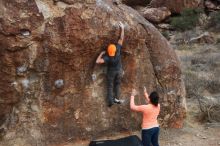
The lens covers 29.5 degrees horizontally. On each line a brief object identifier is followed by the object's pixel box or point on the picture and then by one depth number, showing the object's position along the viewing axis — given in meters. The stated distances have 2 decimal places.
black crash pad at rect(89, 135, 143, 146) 6.60
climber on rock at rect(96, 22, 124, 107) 6.75
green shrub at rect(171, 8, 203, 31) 21.81
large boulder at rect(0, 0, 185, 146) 6.34
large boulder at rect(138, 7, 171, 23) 22.98
